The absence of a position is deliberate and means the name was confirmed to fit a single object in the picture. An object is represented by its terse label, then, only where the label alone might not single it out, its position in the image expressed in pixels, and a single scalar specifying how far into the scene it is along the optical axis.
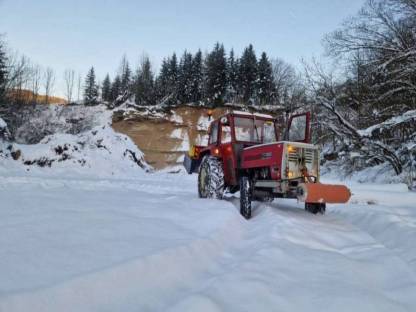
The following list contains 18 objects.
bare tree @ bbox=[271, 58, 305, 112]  40.97
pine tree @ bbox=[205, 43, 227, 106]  44.00
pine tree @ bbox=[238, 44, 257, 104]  44.75
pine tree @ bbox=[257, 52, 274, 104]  44.12
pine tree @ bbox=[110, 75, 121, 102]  60.33
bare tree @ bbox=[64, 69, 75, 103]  67.06
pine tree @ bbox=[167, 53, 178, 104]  47.16
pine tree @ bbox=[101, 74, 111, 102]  63.64
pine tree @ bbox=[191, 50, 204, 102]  46.09
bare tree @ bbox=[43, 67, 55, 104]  63.15
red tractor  5.57
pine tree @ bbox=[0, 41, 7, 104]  32.12
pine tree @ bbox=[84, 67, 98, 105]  65.95
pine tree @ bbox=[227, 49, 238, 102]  45.22
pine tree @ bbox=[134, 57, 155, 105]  49.36
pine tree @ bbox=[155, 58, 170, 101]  48.31
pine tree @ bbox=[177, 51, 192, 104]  45.81
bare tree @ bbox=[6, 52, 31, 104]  34.79
